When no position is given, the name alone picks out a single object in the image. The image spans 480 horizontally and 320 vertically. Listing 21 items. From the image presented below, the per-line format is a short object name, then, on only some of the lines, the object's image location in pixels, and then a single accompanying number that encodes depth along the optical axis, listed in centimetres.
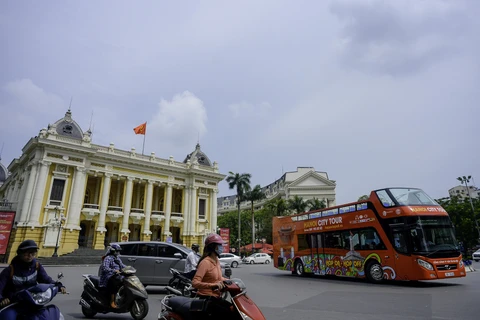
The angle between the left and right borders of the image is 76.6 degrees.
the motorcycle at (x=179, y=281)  812
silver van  1043
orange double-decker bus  1114
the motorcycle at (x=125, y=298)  613
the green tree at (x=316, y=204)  5475
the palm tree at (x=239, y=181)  4650
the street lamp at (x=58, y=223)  2834
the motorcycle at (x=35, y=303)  361
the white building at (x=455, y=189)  11019
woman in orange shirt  336
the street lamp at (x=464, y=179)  4450
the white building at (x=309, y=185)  6606
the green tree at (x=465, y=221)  3684
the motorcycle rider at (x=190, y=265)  812
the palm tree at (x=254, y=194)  4759
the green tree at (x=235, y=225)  6247
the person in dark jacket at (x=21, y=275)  372
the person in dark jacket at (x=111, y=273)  630
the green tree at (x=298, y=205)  5262
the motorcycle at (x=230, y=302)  320
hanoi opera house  3022
